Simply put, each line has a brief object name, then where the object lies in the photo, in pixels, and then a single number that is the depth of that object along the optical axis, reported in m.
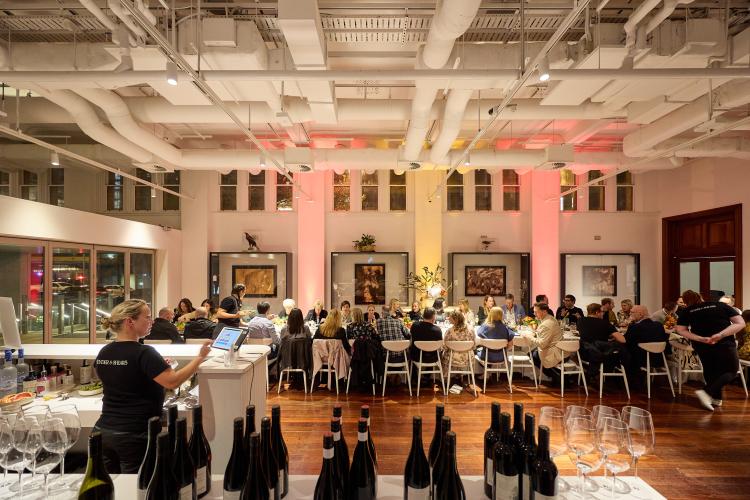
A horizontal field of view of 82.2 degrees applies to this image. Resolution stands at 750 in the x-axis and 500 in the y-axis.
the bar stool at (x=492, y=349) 6.01
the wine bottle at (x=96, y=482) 1.30
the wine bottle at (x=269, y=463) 1.32
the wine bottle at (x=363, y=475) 1.35
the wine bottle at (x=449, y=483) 1.29
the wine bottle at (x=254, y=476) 1.28
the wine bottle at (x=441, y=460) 1.32
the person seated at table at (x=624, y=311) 8.11
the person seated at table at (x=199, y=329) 6.03
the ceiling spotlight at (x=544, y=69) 3.42
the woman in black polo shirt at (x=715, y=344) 5.42
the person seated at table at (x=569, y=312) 7.72
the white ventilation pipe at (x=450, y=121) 5.38
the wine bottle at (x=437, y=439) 1.45
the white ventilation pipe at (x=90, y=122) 5.36
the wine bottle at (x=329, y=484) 1.29
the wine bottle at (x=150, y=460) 1.33
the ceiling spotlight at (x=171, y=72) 3.29
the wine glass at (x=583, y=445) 1.38
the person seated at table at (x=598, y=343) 5.90
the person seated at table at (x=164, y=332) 5.40
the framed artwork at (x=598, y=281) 10.60
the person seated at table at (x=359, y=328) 6.08
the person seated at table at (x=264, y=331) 6.23
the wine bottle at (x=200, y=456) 1.38
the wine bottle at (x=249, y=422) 1.44
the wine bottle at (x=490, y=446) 1.37
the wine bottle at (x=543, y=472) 1.28
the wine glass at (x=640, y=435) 1.39
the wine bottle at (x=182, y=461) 1.31
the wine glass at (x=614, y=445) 1.38
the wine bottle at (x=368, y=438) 1.34
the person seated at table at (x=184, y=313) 7.43
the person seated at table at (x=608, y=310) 7.35
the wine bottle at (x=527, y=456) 1.29
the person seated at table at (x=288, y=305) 7.58
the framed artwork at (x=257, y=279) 10.54
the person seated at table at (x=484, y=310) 8.41
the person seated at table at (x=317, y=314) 8.21
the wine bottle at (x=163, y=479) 1.25
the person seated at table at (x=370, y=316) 7.74
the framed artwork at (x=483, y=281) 10.52
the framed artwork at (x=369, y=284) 10.55
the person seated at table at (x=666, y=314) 7.19
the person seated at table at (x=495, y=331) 6.14
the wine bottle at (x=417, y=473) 1.28
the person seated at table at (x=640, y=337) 5.82
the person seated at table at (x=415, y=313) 8.16
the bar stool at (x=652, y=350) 5.71
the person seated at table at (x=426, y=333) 5.95
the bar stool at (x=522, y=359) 6.24
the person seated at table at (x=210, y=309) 7.19
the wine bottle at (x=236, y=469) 1.29
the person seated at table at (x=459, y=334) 6.02
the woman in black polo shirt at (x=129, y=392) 2.29
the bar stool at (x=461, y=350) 5.88
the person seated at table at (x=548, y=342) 5.93
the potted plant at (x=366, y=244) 10.37
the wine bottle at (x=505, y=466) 1.28
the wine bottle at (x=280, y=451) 1.40
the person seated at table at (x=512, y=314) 7.37
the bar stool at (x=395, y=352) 5.85
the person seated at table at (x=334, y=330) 6.04
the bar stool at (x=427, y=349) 5.86
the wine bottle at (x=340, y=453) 1.31
